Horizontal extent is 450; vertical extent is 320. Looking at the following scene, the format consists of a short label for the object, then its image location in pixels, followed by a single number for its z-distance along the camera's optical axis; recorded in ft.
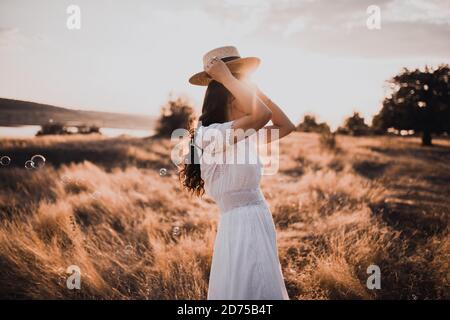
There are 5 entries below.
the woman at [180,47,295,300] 7.38
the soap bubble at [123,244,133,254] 16.71
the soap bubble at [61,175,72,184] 28.68
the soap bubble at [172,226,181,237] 17.87
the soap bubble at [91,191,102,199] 24.74
